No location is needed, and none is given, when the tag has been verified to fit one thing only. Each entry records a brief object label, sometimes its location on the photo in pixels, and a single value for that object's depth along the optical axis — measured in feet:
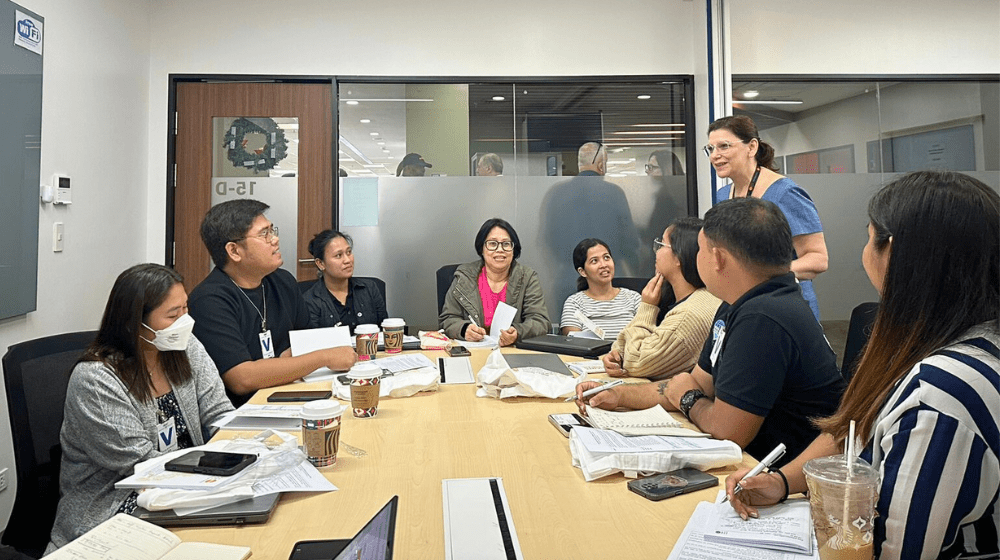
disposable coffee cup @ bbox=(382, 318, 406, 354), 8.65
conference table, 3.37
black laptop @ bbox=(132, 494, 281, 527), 3.54
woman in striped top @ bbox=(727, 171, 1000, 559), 2.68
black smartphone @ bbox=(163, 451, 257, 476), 3.87
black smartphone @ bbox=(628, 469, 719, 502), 3.92
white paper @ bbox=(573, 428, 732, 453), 4.27
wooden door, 13.56
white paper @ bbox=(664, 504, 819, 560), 3.12
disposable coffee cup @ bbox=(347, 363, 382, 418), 5.59
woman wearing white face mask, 4.86
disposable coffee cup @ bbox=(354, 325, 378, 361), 7.80
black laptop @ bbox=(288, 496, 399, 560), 2.60
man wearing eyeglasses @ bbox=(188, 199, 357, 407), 6.91
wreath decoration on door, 13.64
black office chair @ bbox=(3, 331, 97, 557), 5.09
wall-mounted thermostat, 9.77
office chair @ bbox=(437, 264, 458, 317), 12.41
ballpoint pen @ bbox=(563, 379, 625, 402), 5.67
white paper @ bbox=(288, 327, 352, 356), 7.41
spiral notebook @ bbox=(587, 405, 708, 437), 4.72
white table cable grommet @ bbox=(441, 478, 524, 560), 3.24
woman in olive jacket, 11.22
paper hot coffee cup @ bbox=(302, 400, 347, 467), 4.35
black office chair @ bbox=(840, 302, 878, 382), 7.28
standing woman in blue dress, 8.38
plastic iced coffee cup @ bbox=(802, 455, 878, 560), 2.73
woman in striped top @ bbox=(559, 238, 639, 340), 11.60
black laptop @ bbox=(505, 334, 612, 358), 8.79
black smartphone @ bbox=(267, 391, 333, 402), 6.32
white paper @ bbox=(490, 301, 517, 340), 9.66
